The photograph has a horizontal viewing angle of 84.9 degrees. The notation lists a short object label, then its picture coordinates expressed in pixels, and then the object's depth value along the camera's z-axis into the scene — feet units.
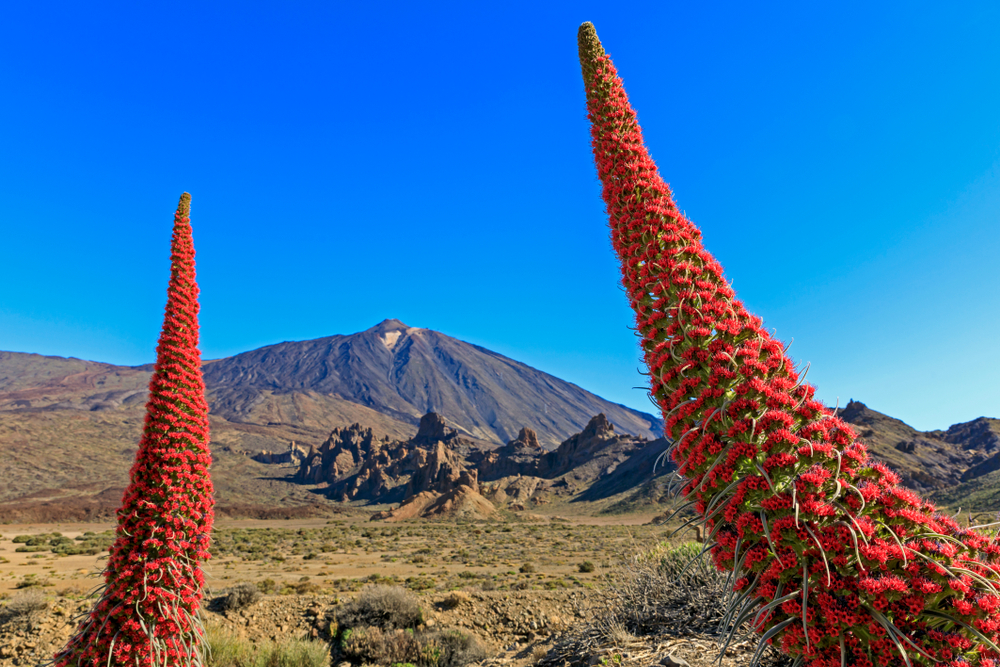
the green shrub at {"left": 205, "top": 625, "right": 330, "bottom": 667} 26.05
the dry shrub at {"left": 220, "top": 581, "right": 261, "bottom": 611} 35.76
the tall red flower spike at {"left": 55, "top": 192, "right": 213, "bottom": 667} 13.51
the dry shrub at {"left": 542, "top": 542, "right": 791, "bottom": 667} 19.71
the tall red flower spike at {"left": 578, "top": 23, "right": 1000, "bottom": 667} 6.97
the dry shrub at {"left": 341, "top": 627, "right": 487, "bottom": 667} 27.32
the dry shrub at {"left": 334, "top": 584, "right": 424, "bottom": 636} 33.45
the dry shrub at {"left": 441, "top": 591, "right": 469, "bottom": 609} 37.22
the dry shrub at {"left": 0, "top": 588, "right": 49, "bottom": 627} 31.50
